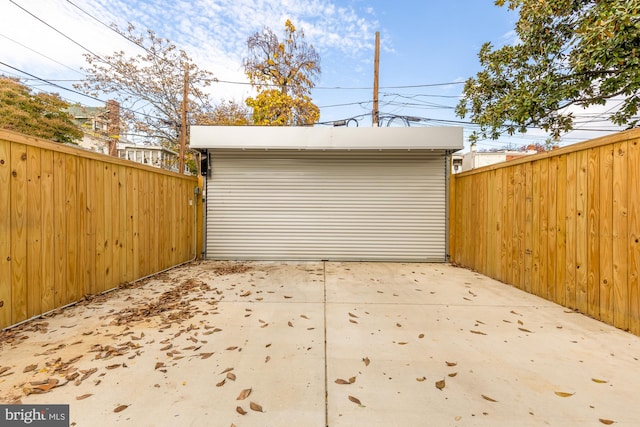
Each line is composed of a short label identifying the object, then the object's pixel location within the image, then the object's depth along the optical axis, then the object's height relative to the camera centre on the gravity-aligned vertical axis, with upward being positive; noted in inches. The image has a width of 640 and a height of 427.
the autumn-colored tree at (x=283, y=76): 402.6 +216.5
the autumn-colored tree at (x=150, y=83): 404.5 +208.1
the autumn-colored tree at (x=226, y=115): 468.1 +181.7
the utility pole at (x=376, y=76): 327.0 +171.8
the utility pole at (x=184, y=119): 382.0 +137.3
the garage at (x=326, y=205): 236.4 +6.9
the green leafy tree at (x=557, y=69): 132.0 +86.6
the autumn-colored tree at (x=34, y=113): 443.8 +184.2
